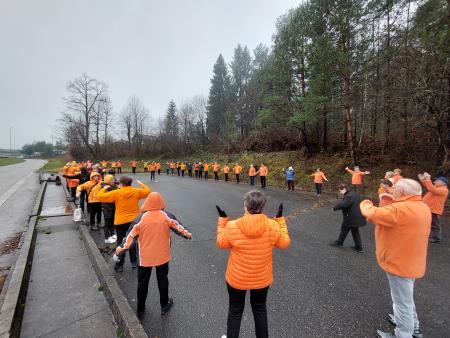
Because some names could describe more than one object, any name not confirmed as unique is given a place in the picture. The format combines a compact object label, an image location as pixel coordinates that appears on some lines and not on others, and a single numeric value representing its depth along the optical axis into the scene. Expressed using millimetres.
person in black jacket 5707
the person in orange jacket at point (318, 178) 13593
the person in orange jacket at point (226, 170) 22297
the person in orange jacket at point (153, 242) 3387
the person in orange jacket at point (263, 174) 17328
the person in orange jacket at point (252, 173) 18602
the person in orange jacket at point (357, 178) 11922
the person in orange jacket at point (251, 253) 2518
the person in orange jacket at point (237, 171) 21094
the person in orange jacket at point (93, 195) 7280
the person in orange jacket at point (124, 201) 4883
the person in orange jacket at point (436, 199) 6398
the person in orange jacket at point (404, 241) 2734
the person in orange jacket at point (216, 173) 23922
